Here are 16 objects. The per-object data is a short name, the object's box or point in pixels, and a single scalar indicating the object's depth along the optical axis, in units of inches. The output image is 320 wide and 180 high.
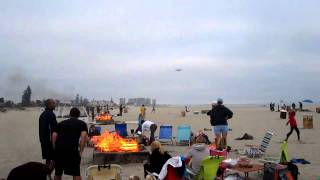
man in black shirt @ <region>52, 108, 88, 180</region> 186.7
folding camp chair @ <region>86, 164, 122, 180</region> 194.8
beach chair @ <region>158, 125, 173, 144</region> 447.0
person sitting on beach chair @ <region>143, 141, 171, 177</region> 203.2
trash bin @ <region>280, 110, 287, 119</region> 992.6
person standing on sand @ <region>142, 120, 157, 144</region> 403.8
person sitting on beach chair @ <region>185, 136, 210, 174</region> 216.2
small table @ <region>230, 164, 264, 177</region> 214.4
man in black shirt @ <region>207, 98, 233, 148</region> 338.2
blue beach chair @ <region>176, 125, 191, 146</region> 433.7
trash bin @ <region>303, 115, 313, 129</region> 700.7
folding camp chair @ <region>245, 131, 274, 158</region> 329.3
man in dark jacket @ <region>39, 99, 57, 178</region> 214.6
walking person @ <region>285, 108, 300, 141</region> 466.8
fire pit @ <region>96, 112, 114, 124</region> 851.1
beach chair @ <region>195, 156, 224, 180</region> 204.2
